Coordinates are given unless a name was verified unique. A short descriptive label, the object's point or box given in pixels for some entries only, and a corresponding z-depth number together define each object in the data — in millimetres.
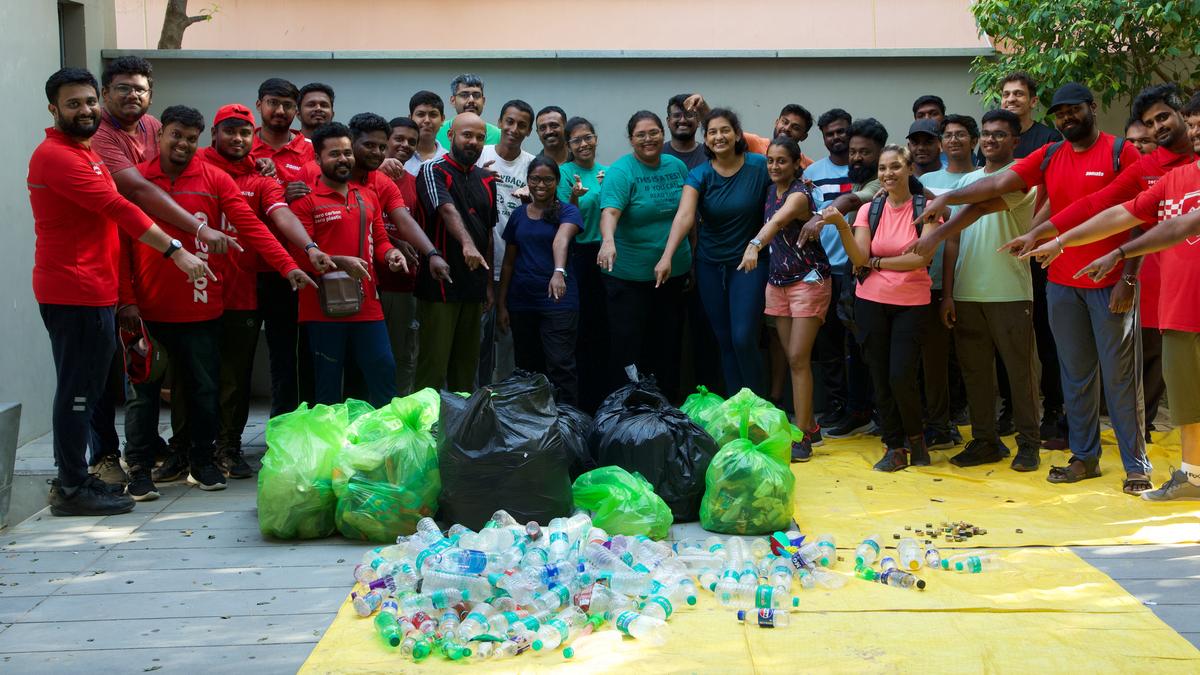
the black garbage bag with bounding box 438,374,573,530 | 4953
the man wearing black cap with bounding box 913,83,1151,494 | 5852
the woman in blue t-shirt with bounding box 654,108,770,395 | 6945
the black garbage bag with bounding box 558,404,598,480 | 5430
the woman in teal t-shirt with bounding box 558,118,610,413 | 7379
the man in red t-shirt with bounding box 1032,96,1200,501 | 5234
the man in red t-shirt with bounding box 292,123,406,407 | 6145
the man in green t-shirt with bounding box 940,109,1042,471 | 6297
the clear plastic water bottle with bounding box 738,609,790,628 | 4004
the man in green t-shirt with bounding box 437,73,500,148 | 7668
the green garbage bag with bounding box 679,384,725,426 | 6133
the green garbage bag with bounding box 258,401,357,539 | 5121
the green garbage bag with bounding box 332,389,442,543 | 5031
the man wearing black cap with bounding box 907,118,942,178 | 6840
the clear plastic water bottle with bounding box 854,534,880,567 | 4645
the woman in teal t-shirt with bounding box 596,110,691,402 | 7105
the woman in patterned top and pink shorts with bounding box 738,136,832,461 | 6641
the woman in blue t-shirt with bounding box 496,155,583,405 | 6932
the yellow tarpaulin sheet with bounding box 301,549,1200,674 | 3688
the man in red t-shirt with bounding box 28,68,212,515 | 5301
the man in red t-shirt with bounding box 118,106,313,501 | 5828
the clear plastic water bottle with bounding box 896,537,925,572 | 4625
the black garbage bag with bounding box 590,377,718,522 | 5430
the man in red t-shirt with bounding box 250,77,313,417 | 6465
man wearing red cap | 6062
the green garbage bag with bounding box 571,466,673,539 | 4992
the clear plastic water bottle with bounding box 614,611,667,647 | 3900
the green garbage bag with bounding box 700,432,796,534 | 5180
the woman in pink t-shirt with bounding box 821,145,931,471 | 6254
